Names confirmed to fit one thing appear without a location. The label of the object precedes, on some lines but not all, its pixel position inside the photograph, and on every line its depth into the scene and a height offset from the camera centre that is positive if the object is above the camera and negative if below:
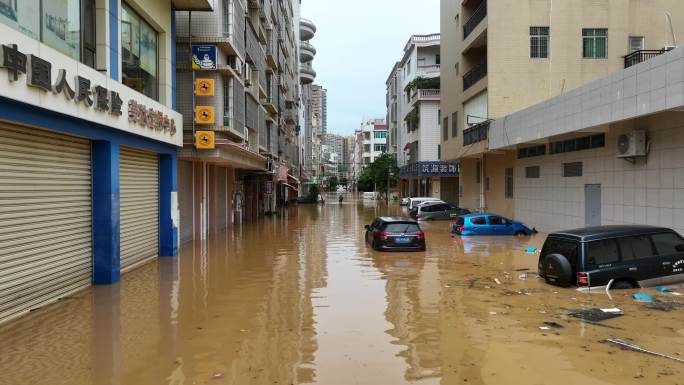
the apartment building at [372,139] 126.12 +13.29
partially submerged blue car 24.61 -1.78
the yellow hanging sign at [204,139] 19.31 +2.02
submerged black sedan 18.55 -1.69
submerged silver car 35.47 -1.55
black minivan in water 11.01 -1.55
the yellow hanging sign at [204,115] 19.77 +3.03
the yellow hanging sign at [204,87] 20.03 +4.18
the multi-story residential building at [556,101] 17.14 +3.60
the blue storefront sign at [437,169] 49.53 +2.08
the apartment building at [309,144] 96.64 +10.45
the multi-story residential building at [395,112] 74.56 +12.70
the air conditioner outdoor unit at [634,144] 16.72 +1.51
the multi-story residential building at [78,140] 8.98 +1.24
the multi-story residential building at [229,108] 20.56 +3.97
